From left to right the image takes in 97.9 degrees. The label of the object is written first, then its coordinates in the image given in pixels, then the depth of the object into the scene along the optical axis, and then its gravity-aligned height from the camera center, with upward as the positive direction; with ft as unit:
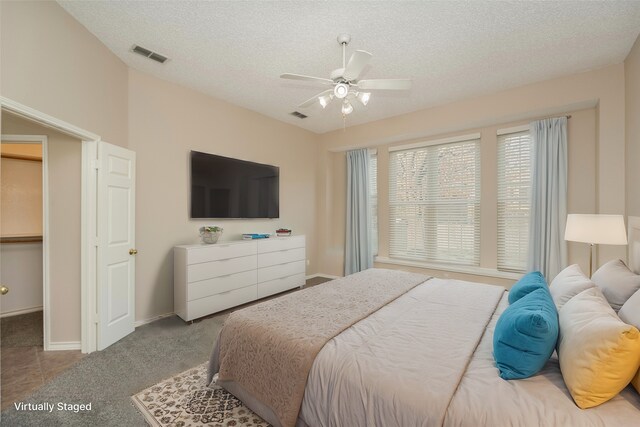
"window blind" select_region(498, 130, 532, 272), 12.41 +0.60
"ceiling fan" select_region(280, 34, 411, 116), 7.22 +3.59
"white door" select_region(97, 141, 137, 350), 8.74 -1.06
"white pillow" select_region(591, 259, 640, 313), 5.43 -1.46
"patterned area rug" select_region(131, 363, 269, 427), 5.75 -4.31
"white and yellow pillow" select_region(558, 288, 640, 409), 3.42 -1.88
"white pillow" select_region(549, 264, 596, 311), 5.51 -1.54
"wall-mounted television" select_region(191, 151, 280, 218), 12.44 +1.17
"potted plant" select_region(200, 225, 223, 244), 11.94 -0.97
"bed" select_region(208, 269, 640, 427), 3.56 -2.44
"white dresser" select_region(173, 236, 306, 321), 10.75 -2.71
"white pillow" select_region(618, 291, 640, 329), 4.12 -1.57
